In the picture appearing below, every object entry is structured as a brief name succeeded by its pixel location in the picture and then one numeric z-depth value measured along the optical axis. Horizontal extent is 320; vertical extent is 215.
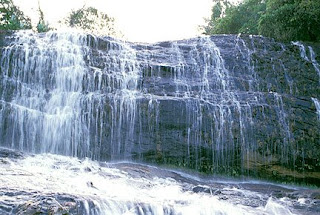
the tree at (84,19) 30.25
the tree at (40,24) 22.70
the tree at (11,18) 21.22
